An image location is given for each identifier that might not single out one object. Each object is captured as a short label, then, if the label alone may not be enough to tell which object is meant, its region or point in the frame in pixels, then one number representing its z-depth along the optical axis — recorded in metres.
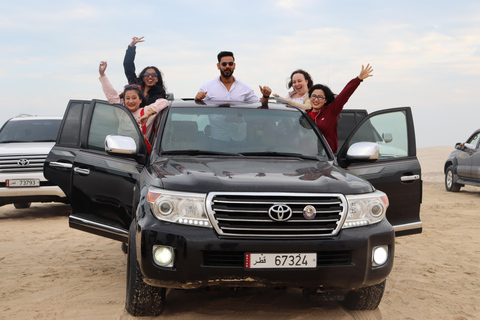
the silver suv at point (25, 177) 11.38
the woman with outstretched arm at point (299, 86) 8.69
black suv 4.12
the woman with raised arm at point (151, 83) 8.41
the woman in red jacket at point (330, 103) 6.70
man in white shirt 8.05
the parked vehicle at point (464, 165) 16.16
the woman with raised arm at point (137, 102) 6.57
